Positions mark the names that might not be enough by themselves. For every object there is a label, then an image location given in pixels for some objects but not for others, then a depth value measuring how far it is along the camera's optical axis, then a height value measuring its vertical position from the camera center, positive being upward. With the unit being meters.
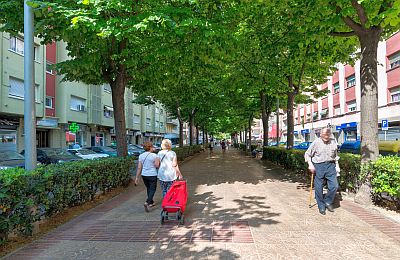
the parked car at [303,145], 29.86 -0.95
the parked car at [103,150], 20.36 -0.74
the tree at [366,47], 6.88 +2.07
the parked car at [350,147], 16.35 -0.70
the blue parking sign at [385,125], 20.00 +0.62
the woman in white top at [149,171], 6.73 -0.72
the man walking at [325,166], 6.39 -0.65
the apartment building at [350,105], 25.58 +3.60
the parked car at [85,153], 17.42 -0.80
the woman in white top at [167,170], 6.42 -0.67
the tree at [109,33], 6.41 +2.59
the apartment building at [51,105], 20.31 +2.97
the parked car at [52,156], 13.81 -0.74
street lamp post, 5.62 +0.82
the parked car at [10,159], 10.77 -0.69
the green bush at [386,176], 5.90 -0.83
